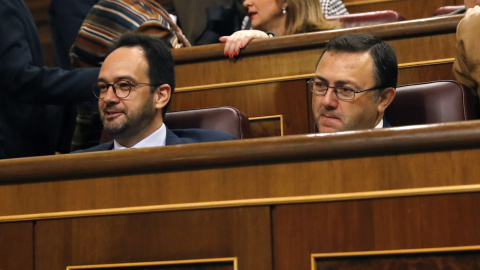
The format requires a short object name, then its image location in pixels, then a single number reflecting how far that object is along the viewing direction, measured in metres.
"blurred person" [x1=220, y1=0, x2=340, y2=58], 7.47
